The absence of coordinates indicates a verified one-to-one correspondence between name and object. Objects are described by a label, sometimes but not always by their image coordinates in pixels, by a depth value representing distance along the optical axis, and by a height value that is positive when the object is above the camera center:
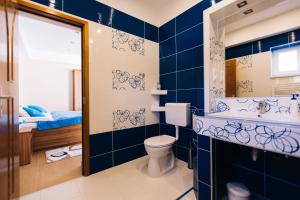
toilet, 1.79 -0.56
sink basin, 0.79 -0.13
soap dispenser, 1.12 -0.06
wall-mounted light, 1.45 +0.97
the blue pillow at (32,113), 3.14 -0.29
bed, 2.69 -0.62
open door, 0.86 -0.04
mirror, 1.25 +0.49
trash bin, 1.24 -0.81
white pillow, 3.05 -0.28
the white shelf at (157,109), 2.41 -0.16
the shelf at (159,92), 2.48 +0.12
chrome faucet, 1.30 -0.07
